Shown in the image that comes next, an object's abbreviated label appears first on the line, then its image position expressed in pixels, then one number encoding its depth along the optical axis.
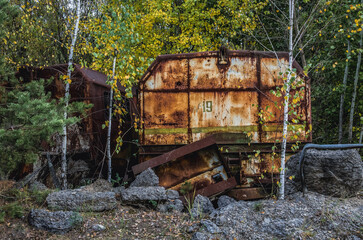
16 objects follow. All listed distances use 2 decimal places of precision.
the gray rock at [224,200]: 5.70
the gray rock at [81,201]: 4.54
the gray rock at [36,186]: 5.37
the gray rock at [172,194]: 5.21
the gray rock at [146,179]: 5.51
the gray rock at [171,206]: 4.95
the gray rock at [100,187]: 5.75
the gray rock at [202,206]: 4.97
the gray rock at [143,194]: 4.95
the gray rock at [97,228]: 4.15
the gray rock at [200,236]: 3.89
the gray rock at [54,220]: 4.08
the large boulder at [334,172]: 4.72
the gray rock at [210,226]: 4.06
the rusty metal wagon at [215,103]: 6.72
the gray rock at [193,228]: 4.14
